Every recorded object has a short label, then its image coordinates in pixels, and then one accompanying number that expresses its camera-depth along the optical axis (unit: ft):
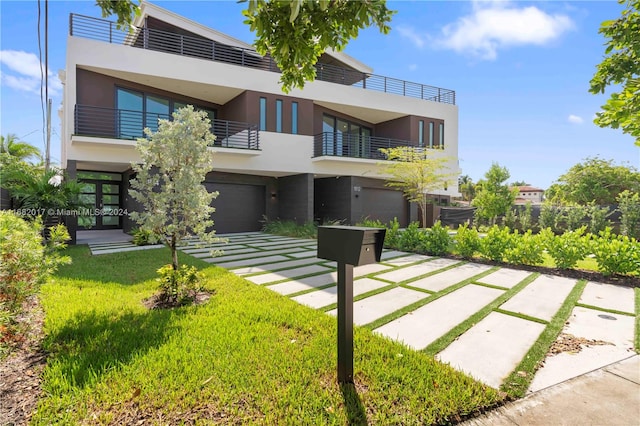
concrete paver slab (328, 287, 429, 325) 12.87
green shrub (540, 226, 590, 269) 20.36
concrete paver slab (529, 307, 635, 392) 8.54
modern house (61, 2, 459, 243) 35.60
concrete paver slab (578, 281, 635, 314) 14.19
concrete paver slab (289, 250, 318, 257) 27.65
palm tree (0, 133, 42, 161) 50.75
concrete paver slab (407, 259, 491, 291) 17.56
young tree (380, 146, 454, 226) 42.52
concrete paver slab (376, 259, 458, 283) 19.29
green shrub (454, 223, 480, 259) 25.59
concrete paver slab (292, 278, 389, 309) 14.70
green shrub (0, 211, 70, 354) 8.90
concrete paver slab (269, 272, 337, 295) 16.81
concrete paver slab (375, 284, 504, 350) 10.93
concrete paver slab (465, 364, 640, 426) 6.73
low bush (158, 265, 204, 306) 13.92
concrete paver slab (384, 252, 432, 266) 23.93
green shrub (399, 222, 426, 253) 29.19
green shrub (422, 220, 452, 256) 27.71
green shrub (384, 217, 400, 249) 31.13
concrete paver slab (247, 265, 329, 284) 18.90
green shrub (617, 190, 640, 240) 37.35
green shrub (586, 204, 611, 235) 40.16
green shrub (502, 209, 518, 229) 51.11
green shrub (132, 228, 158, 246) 32.22
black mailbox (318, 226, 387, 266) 6.89
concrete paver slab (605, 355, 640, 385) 8.40
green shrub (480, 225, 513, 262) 23.72
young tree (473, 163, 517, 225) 51.62
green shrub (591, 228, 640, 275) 18.19
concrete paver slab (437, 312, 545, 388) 8.73
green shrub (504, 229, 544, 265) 22.17
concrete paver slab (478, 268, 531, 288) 18.09
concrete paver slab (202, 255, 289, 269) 23.31
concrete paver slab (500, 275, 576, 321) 13.41
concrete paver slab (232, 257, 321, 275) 21.19
